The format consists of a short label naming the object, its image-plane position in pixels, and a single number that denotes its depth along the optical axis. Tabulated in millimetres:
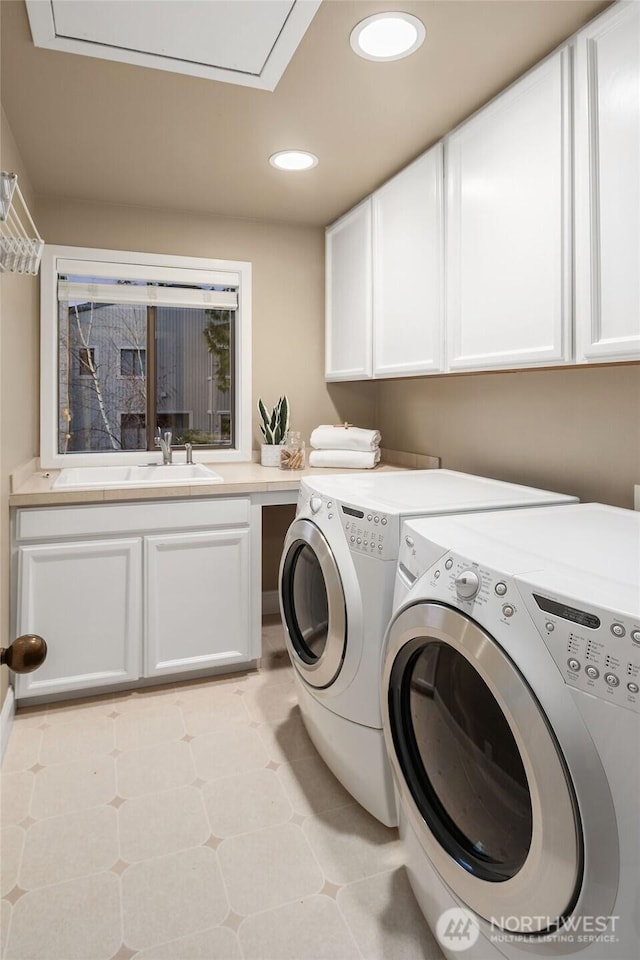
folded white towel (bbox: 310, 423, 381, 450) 3053
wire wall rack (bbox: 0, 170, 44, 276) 1443
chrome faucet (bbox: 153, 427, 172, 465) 3090
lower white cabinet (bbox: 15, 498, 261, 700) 2328
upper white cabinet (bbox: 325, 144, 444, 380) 2312
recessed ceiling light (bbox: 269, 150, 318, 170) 2396
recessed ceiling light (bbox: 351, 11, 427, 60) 1576
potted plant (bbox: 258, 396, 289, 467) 3145
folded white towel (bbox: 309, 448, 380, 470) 3033
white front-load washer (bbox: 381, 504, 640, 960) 843
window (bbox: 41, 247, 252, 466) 2949
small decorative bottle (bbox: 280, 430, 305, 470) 3031
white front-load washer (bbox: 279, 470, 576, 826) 1669
